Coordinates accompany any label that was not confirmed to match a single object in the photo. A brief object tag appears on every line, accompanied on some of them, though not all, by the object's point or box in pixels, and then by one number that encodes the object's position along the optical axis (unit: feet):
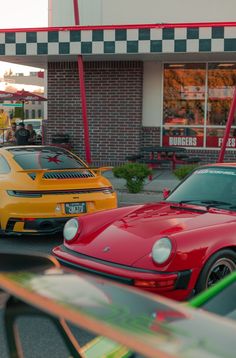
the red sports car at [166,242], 13.53
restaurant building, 46.52
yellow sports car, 22.43
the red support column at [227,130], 37.96
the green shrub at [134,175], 33.81
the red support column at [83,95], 40.19
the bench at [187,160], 42.01
